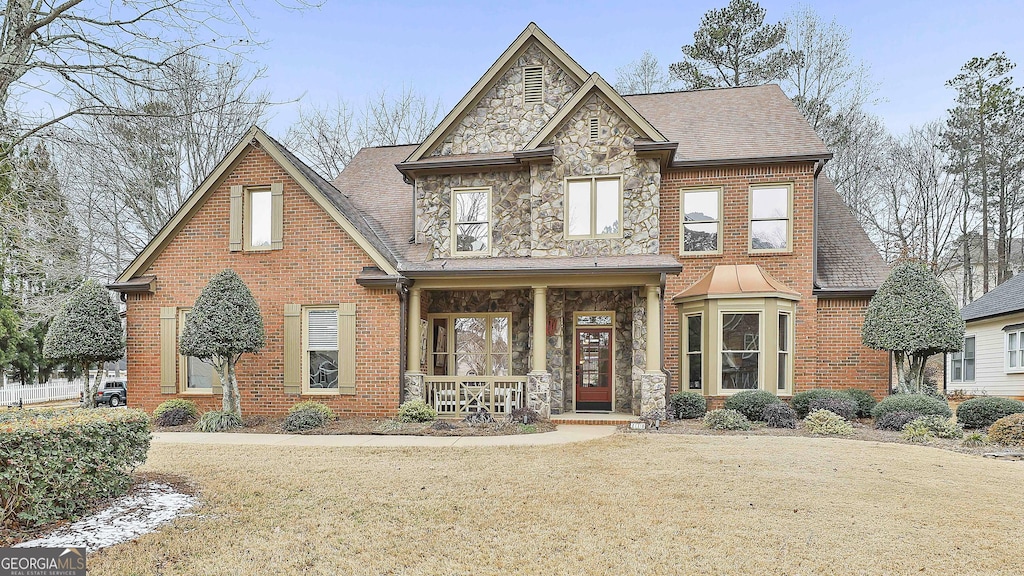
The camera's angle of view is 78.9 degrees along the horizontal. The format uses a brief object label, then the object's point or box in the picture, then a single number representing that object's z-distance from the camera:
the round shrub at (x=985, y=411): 11.12
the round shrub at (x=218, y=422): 11.74
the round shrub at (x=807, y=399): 12.52
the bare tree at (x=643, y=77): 27.98
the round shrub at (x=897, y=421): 11.13
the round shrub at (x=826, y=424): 10.83
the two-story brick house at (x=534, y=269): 13.05
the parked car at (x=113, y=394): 21.56
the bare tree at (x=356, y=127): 26.28
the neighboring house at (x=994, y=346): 18.22
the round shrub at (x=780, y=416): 11.63
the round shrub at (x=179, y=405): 12.59
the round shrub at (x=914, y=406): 11.30
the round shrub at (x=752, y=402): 12.21
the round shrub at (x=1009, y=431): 9.70
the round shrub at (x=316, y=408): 12.33
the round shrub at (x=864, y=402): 12.91
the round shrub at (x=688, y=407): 12.82
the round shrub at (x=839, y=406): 12.02
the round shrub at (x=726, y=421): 11.38
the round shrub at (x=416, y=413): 12.30
